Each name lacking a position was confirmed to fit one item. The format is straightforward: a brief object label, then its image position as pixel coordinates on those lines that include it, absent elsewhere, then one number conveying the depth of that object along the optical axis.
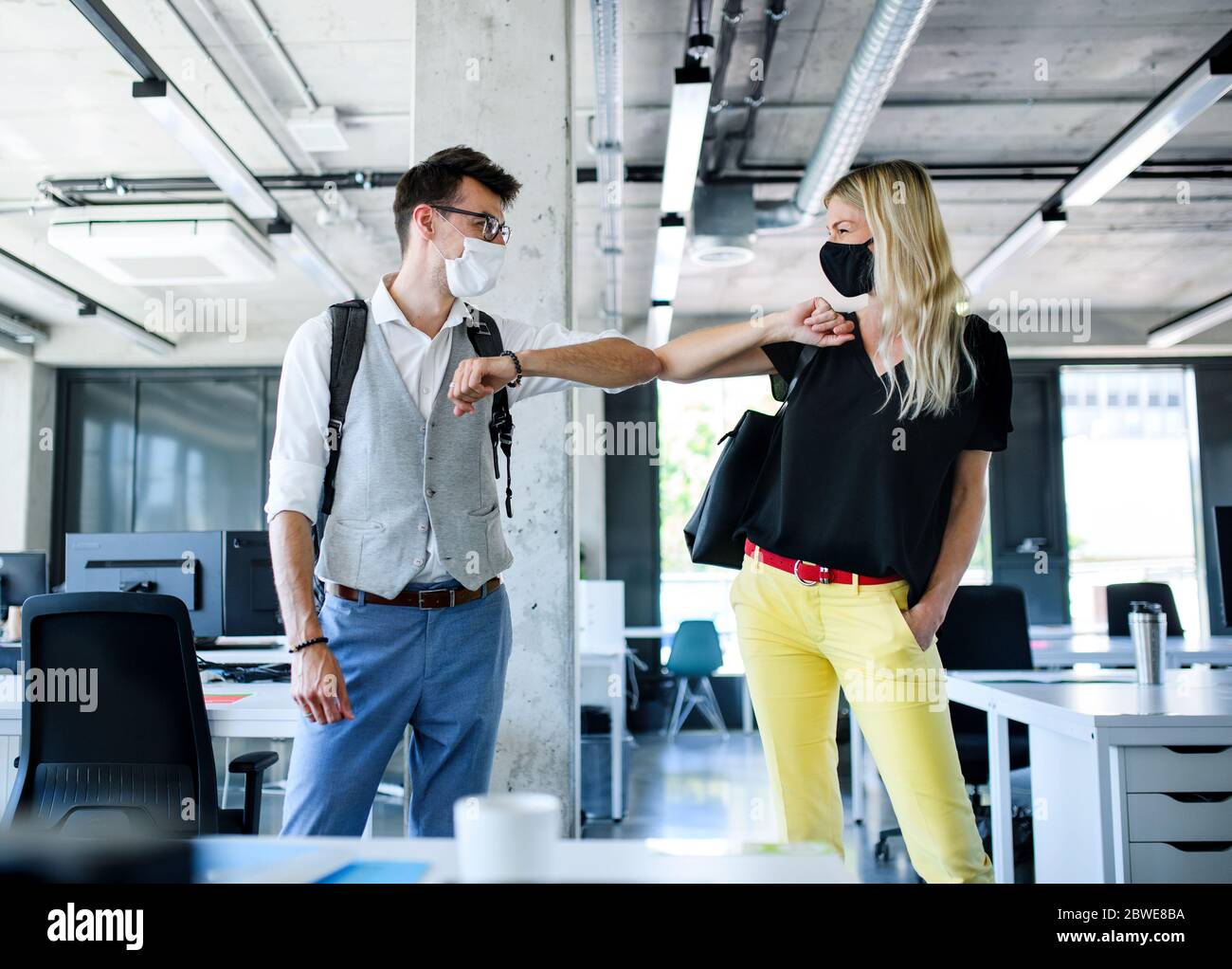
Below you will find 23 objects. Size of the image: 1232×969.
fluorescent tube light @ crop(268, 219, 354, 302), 5.68
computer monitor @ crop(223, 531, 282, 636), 3.37
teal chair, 7.29
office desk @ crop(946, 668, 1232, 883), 1.95
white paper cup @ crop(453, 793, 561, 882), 0.63
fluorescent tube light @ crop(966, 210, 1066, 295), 5.40
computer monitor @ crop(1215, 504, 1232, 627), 3.78
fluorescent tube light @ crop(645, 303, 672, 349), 7.50
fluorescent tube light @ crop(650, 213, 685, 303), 5.46
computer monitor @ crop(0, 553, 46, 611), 4.08
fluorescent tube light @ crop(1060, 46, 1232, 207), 3.69
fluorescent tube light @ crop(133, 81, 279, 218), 3.87
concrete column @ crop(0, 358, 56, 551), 8.57
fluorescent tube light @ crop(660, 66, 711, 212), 3.81
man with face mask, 1.60
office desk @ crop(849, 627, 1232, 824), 4.10
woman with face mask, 1.56
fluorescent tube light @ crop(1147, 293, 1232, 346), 7.57
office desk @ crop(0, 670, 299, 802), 2.30
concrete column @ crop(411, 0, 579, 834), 2.65
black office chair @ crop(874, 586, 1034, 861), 3.65
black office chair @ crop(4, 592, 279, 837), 2.11
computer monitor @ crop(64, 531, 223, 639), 3.38
